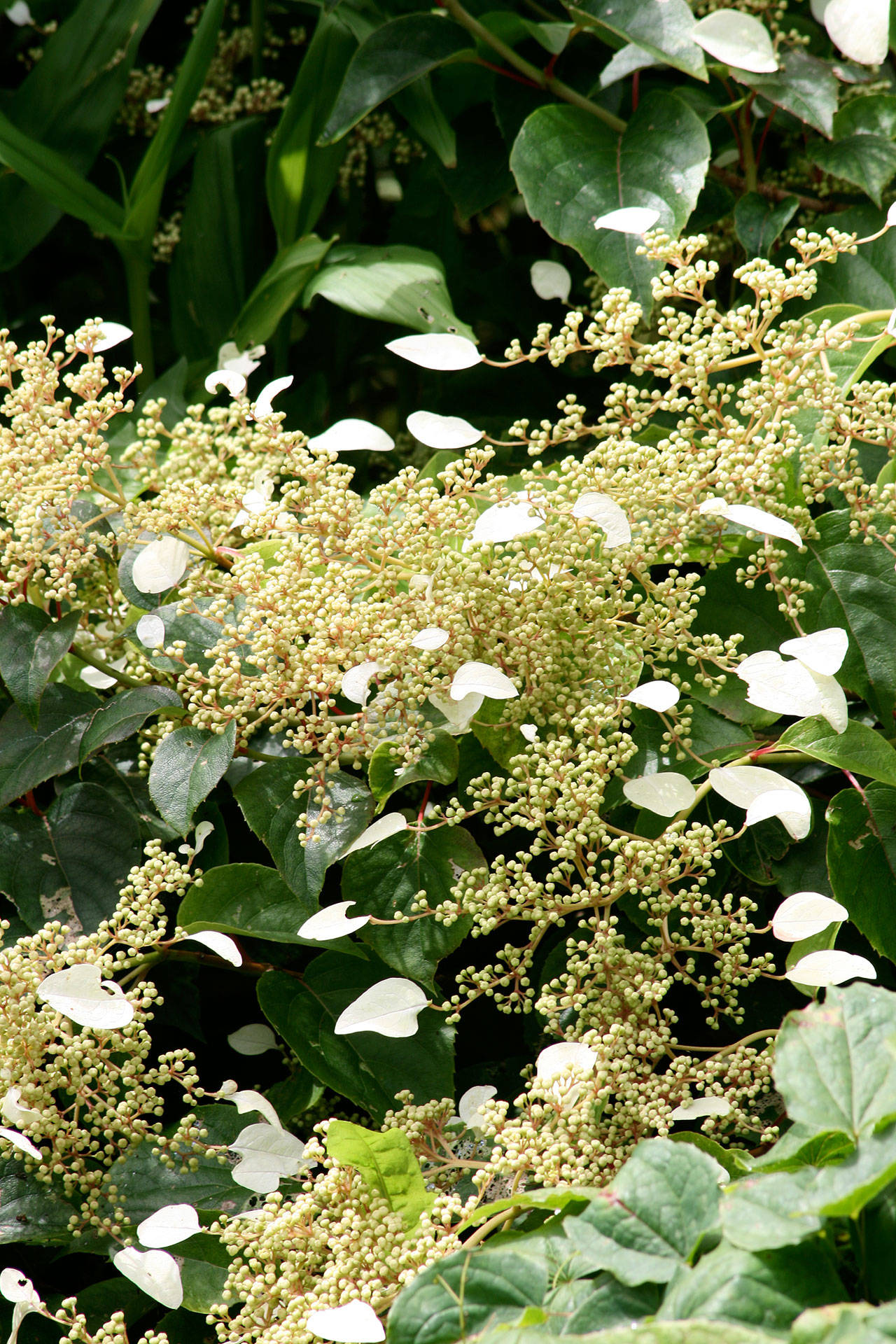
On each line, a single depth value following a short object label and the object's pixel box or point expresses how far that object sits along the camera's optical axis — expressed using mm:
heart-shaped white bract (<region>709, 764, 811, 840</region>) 3313
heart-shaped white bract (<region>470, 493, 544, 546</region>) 3306
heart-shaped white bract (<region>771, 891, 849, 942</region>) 3298
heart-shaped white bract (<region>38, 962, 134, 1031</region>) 3293
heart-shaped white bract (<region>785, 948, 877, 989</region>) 3286
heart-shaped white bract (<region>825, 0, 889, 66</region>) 3446
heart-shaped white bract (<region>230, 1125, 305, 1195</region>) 3316
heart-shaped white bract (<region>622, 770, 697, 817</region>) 3313
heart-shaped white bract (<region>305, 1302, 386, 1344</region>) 3225
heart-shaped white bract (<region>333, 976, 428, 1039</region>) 3319
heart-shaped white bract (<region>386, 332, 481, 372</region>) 3390
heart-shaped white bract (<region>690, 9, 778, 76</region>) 3449
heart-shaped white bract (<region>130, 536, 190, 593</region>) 3375
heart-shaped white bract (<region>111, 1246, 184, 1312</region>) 3298
